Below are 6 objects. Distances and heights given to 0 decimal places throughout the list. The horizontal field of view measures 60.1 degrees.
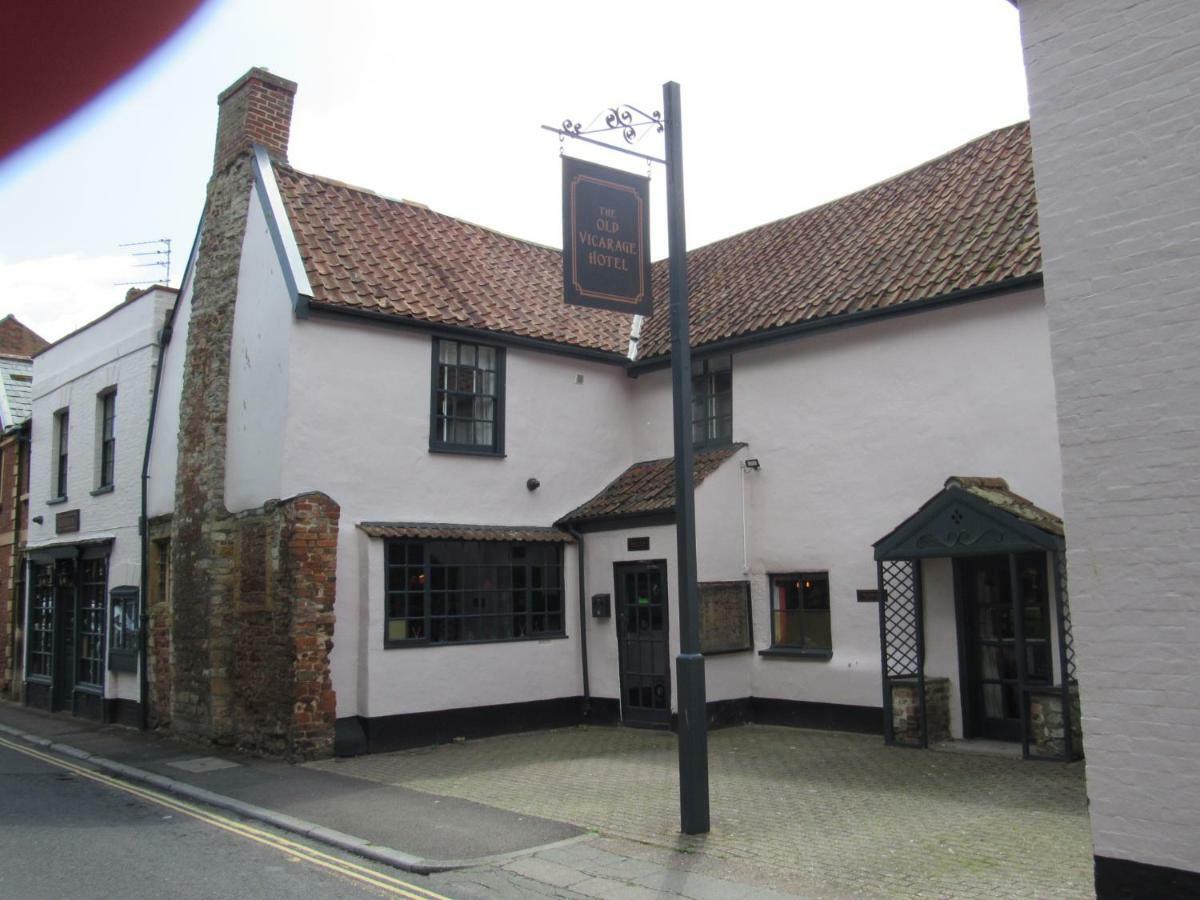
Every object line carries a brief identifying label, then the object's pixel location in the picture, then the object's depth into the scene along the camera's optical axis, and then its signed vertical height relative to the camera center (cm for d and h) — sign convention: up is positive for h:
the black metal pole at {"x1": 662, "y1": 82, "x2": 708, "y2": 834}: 811 +40
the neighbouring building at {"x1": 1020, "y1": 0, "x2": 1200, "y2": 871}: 579 +107
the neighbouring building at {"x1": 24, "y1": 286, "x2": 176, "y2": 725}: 1698 +144
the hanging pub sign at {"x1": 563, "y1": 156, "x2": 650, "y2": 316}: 898 +301
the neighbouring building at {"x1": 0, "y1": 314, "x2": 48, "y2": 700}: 2112 +200
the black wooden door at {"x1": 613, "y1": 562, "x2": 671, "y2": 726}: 1445 -85
